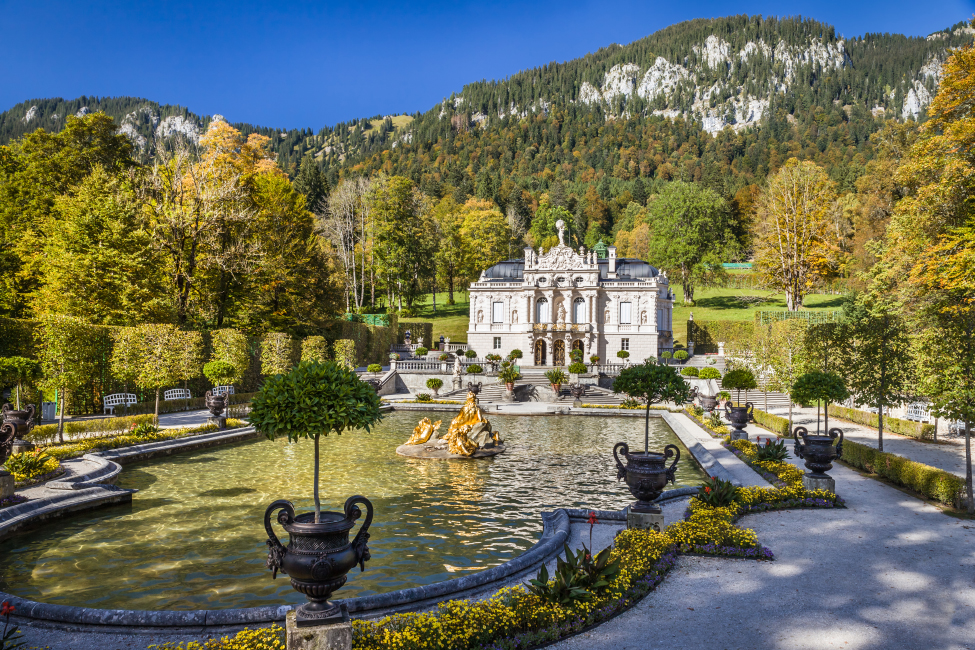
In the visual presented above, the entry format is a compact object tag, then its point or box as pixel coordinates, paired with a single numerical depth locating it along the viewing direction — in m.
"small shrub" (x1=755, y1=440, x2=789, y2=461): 16.76
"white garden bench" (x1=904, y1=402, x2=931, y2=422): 25.09
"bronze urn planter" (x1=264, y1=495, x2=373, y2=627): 5.80
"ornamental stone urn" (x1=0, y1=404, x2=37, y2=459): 15.27
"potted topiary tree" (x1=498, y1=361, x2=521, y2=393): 38.86
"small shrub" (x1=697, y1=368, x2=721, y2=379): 38.03
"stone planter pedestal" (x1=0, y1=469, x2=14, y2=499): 12.05
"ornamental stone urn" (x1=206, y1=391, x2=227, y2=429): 23.30
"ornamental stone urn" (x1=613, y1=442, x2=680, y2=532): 10.09
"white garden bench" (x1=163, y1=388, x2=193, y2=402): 29.50
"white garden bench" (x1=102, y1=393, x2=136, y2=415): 25.58
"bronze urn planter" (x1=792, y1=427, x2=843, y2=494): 13.34
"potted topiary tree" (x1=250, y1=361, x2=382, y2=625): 5.83
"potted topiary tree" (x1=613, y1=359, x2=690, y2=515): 10.09
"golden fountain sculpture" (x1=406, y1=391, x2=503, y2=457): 19.59
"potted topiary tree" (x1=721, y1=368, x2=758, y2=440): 21.81
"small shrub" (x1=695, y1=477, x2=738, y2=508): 11.93
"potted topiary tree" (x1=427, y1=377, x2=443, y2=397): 39.84
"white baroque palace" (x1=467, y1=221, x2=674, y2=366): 51.97
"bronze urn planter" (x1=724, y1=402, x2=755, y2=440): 21.56
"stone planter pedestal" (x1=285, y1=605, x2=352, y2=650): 5.94
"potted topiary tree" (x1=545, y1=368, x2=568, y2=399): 39.25
